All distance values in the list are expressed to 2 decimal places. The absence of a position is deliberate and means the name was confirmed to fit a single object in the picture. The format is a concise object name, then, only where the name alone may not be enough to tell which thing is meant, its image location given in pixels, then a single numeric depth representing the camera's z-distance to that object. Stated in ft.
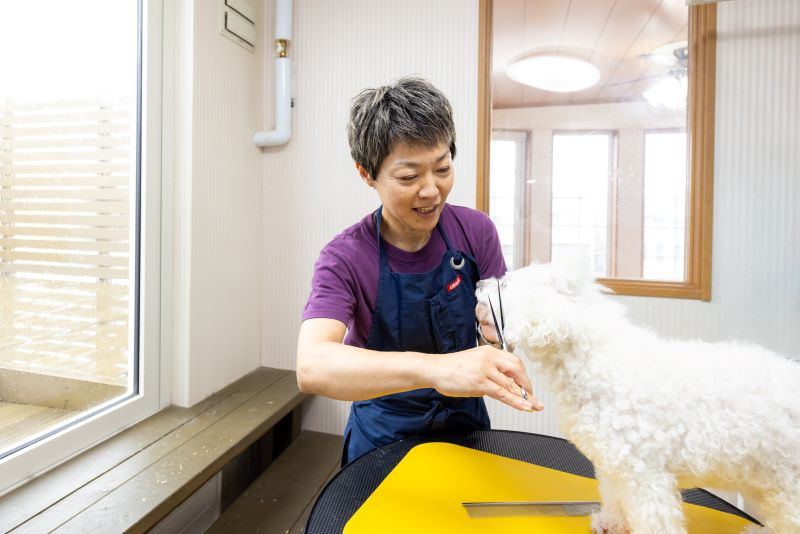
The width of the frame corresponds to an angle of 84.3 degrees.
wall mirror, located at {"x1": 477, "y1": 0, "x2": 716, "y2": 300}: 5.33
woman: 2.39
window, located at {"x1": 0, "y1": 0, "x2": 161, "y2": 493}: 4.00
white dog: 1.94
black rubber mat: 2.59
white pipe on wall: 6.38
